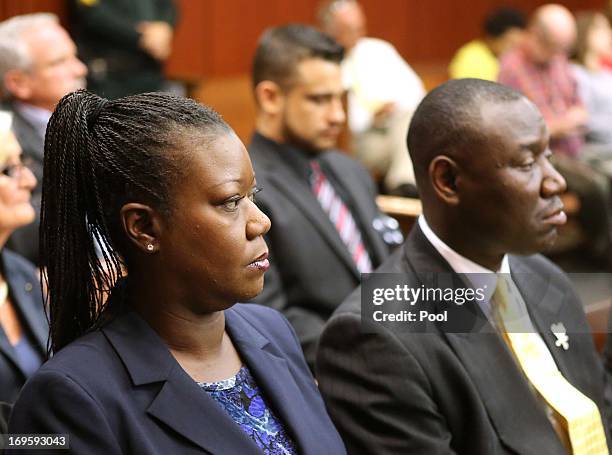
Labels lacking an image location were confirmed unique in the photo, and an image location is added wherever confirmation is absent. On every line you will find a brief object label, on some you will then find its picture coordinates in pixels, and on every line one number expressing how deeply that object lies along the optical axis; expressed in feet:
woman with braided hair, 9.66
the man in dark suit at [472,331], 12.31
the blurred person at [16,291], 15.84
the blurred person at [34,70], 23.72
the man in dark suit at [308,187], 19.44
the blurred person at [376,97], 33.24
